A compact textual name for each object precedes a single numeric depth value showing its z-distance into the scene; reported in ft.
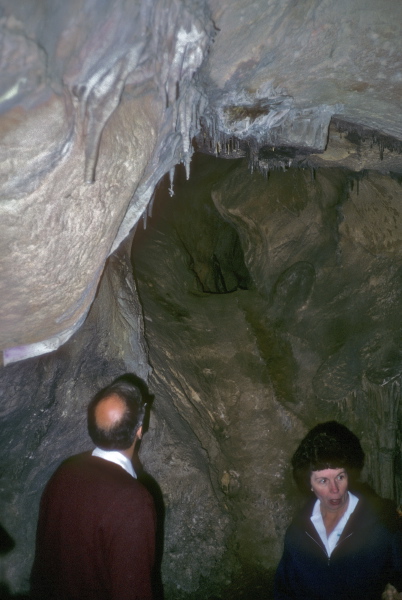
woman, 6.48
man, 5.26
